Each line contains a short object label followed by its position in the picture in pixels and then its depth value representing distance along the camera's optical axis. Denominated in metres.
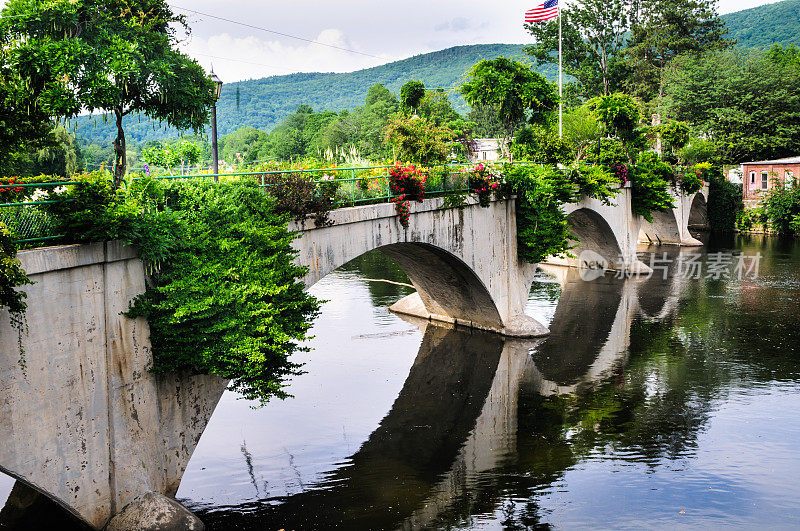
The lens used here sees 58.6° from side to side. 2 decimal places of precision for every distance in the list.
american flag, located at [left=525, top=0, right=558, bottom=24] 32.44
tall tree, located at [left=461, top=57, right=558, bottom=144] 31.81
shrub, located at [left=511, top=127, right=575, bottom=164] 34.19
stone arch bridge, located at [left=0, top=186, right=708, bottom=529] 10.47
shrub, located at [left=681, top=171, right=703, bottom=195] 48.38
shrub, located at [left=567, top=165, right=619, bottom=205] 31.54
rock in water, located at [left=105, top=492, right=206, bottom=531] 11.74
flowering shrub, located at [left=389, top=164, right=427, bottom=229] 20.22
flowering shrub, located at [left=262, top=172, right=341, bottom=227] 15.30
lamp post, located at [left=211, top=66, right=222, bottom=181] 14.92
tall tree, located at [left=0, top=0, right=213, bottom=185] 12.10
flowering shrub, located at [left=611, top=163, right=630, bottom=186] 38.66
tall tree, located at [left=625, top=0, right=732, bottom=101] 70.06
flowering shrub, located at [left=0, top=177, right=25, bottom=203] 10.95
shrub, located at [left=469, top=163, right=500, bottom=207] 24.16
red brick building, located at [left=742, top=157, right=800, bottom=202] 53.12
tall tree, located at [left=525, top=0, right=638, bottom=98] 68.56
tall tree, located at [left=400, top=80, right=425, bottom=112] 30.67
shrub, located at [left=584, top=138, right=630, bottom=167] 38.51
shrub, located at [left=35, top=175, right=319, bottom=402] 12.34
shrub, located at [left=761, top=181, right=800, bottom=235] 52.75
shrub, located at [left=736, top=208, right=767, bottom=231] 56.16
